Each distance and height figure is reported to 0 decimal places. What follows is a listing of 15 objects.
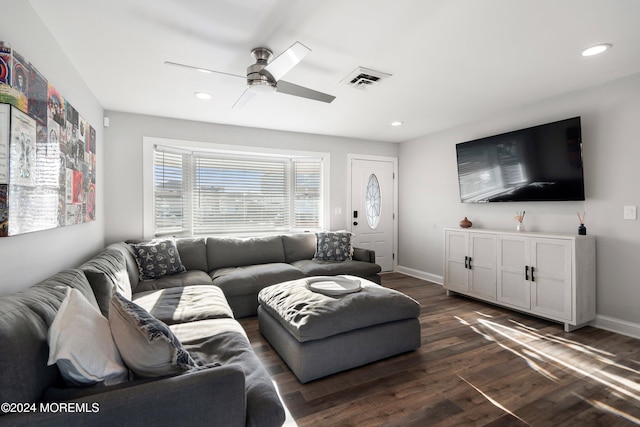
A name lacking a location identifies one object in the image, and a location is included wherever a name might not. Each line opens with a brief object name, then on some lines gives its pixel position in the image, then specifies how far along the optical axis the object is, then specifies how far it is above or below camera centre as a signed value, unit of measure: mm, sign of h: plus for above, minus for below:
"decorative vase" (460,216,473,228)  4137 -140
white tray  2457 -649
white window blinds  4012 +338
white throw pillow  985 -474
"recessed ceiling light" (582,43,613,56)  2230 +1283
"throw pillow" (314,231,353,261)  4211 -484
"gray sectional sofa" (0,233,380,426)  908 -623
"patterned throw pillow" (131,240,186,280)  3162 -495
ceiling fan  1904 +1031
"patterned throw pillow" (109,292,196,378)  1129 -523
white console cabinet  2914 -669
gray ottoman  2070 -879
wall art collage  1383 +369
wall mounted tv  3115 +582
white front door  5251 +123
